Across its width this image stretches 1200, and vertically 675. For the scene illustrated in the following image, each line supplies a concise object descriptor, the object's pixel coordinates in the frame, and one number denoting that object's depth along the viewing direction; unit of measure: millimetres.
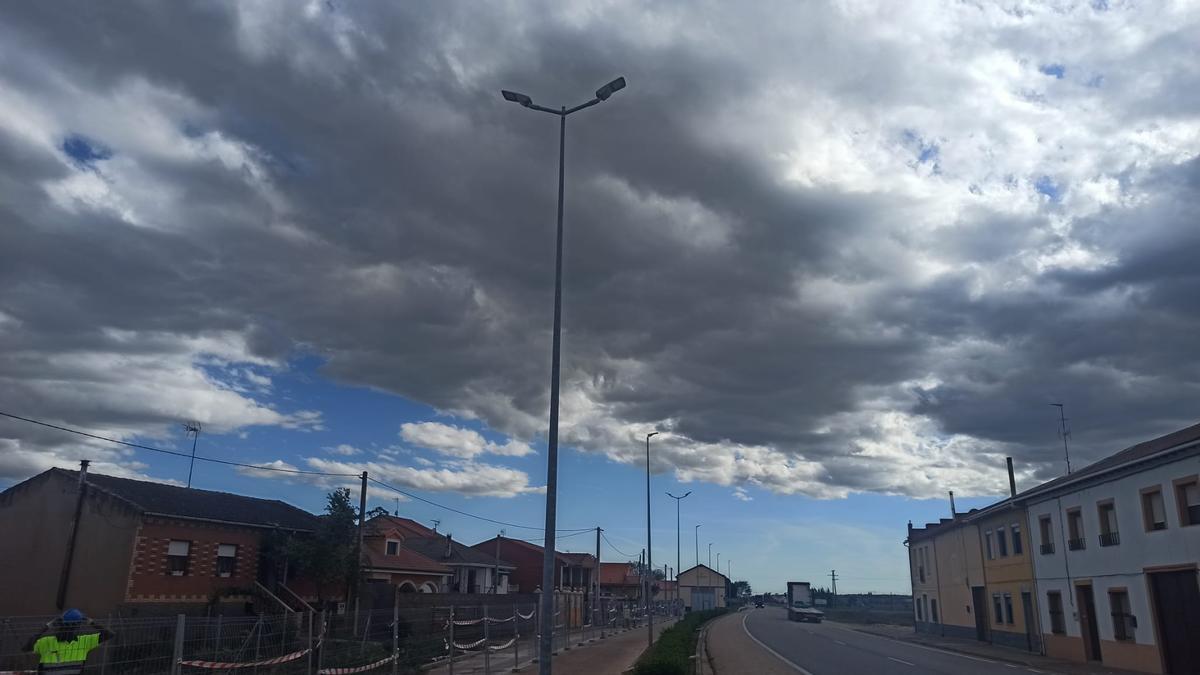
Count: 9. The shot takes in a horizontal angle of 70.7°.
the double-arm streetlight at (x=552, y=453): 14586
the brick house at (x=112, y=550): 32250
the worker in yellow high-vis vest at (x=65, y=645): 11297
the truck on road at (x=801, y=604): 77125
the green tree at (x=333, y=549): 37156
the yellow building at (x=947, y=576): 44500
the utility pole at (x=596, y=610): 55581
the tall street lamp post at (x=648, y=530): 43281
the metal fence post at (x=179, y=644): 12812
